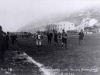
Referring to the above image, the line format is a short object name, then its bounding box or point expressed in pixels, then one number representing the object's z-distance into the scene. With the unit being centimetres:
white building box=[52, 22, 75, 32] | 13610
